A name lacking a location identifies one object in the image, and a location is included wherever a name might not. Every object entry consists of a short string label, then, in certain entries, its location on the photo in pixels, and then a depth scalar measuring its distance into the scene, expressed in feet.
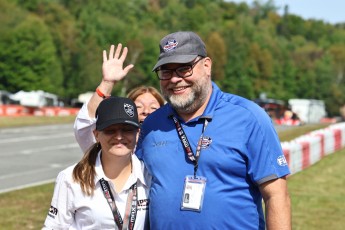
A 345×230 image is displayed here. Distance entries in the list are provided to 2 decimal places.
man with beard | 19.88
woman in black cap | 20.00
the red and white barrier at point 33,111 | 257.90
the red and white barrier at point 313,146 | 74.39
